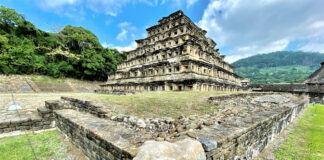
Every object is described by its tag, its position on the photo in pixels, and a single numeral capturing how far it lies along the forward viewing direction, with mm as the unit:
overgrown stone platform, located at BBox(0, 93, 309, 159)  2107
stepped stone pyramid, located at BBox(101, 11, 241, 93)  16672
